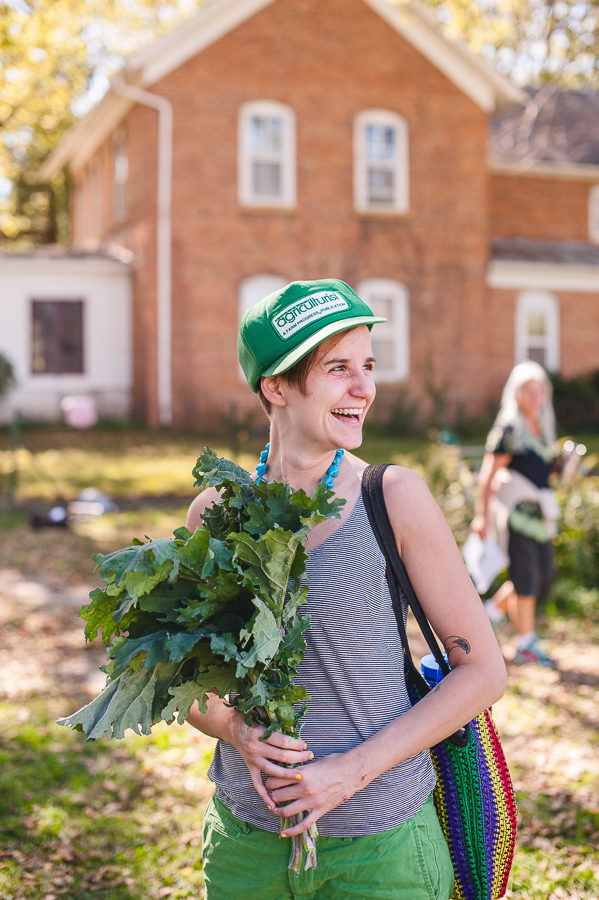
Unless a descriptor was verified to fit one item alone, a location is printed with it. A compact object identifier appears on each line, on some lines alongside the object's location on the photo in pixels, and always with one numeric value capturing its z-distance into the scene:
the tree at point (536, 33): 11.74
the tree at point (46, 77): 12.81
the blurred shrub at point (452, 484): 7.82
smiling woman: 1.79
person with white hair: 5.91
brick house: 18.41
